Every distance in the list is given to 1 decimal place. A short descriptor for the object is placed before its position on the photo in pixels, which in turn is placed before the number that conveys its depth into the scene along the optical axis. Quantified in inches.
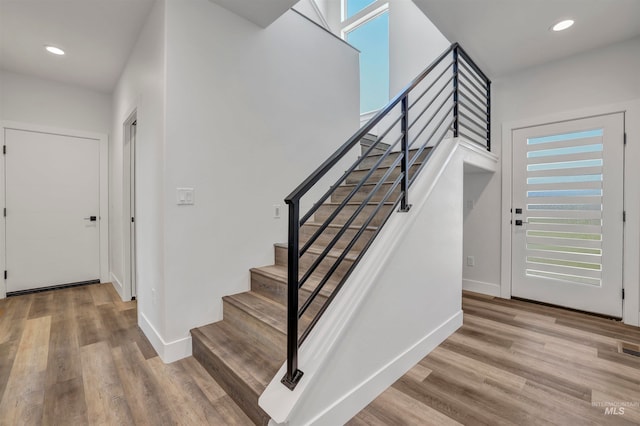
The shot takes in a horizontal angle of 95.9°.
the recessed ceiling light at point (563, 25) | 94.2
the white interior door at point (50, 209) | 136.3
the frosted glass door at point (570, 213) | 109.0
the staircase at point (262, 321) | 62.6
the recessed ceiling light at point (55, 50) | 112.0
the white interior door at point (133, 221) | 128.0
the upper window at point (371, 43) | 179.5
